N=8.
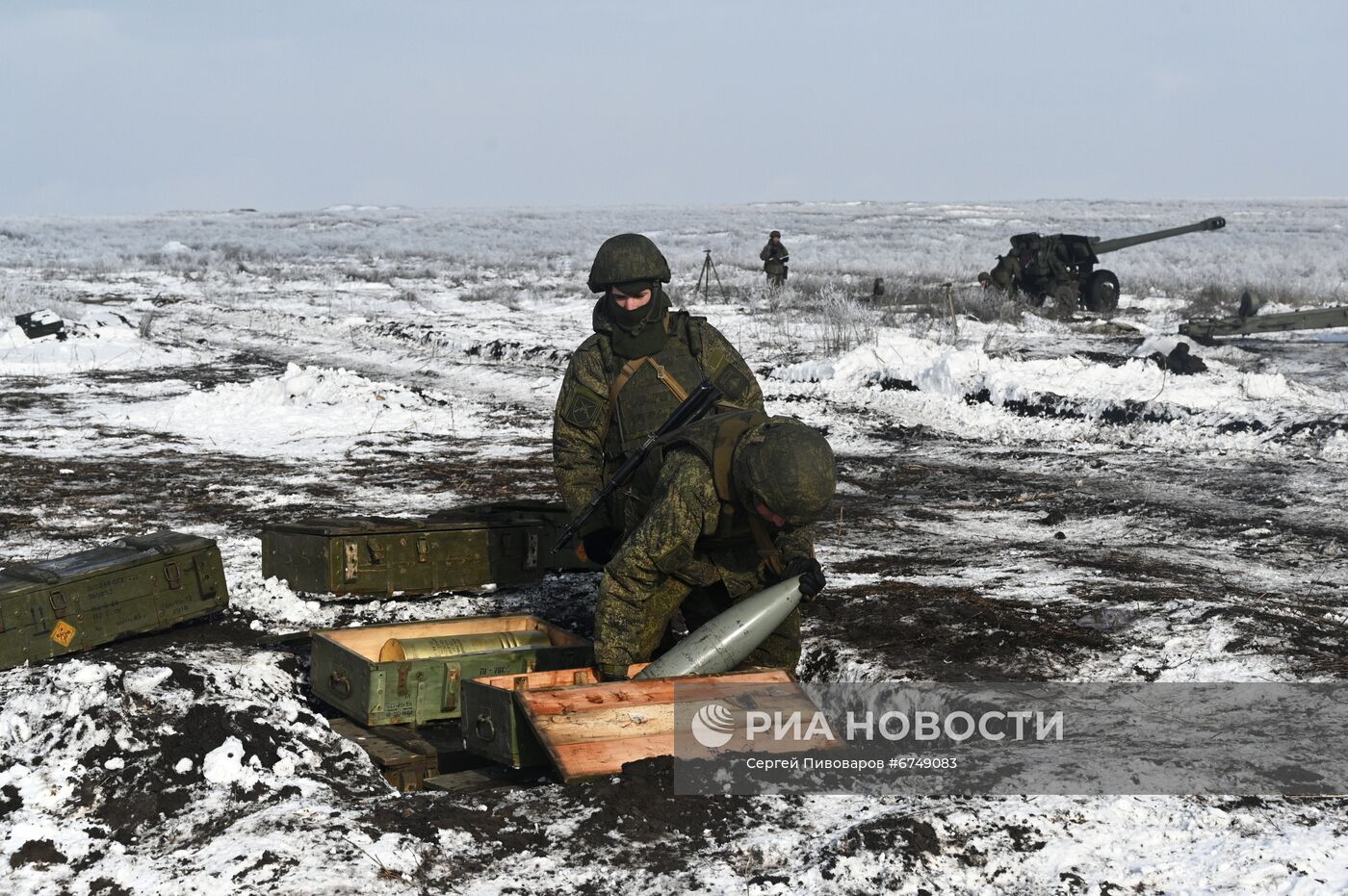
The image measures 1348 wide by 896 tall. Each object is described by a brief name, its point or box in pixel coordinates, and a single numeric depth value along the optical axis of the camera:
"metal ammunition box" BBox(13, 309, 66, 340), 21.61
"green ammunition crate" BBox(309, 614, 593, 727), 6.00
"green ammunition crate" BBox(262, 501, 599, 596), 7.94
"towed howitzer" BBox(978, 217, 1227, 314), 25.16
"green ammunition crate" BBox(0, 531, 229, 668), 6.45
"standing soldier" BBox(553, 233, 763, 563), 6.65
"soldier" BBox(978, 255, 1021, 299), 25.47
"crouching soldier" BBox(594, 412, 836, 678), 5.20
